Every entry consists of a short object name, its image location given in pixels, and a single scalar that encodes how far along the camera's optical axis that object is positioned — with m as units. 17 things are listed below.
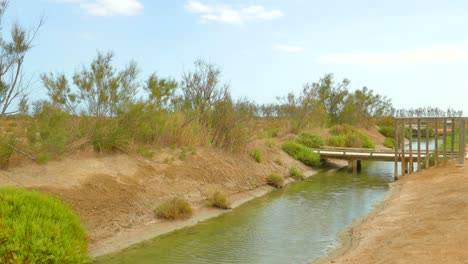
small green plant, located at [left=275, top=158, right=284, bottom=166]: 24.23
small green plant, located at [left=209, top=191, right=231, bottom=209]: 15.67
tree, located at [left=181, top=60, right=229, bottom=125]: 23.81
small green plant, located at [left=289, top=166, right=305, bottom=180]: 23.72
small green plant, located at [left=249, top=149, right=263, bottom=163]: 22.55
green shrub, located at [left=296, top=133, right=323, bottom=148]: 31.61
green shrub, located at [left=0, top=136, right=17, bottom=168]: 12.07
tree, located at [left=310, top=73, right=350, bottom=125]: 48.78
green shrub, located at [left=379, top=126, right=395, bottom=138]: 50.97
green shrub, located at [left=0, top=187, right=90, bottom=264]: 7.73
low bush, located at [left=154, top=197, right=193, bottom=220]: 13.54
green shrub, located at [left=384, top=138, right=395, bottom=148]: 42.47
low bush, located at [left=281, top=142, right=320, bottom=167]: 26.95
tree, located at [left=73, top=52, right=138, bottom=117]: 16.78
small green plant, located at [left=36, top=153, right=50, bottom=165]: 12.67
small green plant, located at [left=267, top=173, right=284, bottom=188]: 20.92
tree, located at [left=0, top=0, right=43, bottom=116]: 11.81
